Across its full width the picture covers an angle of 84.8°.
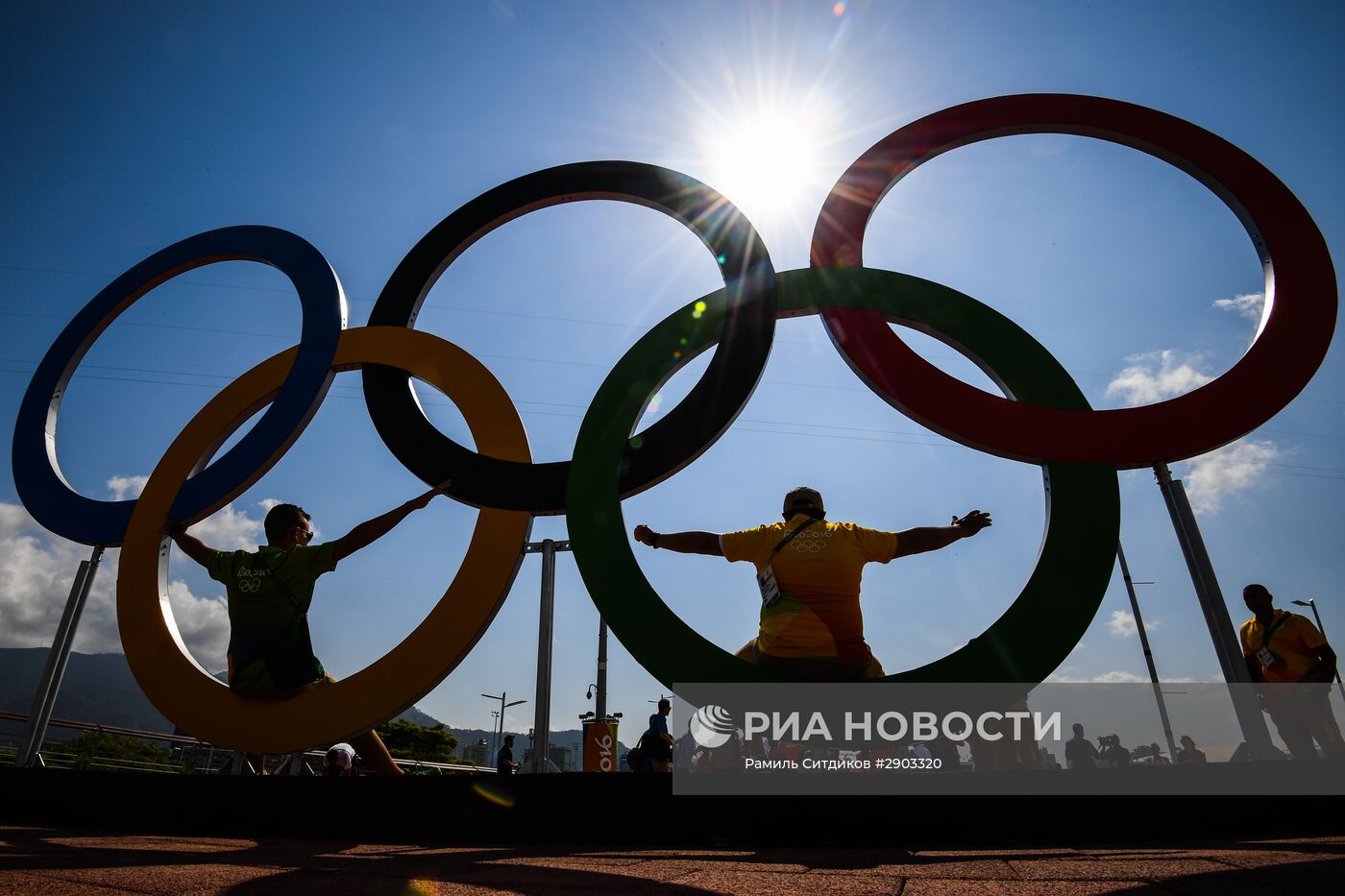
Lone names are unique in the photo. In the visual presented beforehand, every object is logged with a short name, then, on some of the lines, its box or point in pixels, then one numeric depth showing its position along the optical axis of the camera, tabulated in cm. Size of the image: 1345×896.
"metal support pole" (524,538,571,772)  592
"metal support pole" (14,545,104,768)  630
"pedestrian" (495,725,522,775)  904
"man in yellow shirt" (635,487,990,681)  425
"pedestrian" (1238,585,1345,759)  512
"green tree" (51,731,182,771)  1884
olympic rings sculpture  464
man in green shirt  466
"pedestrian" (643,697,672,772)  625
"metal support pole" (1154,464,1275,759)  417
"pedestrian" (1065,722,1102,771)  904
